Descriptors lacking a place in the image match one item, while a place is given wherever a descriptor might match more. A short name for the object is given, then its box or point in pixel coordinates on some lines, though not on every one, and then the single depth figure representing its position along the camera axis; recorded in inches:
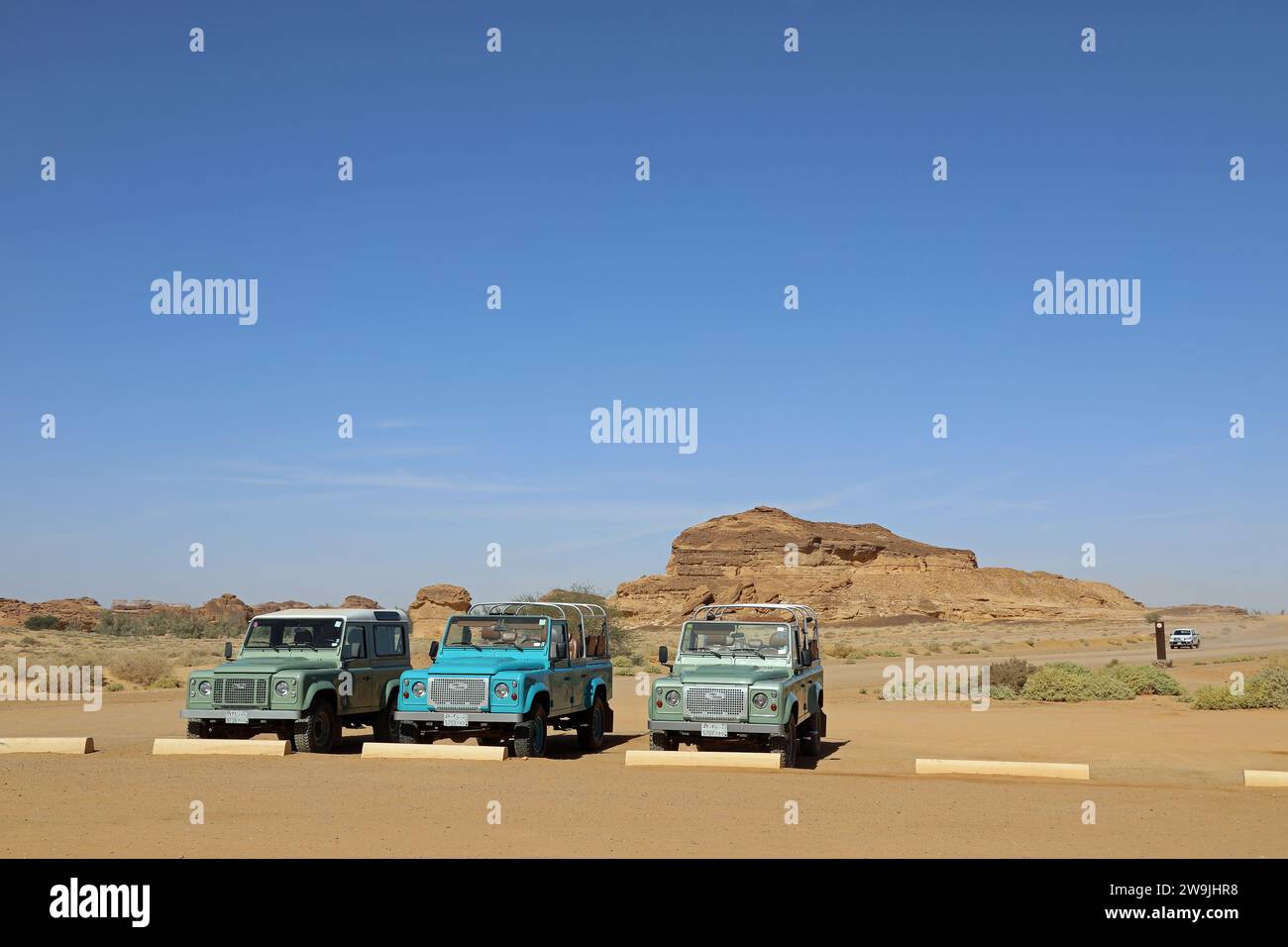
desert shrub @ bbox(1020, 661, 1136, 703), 1110.4
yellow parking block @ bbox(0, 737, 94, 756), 660.7
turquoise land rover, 629.9
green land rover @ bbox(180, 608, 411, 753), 652.1
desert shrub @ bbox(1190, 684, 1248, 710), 986.1
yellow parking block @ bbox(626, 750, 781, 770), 580.4
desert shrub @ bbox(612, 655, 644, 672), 1754.3
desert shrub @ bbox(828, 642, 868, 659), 2386.8
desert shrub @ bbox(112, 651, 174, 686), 1461.6
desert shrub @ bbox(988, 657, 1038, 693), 1289.0
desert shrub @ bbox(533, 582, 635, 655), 2274.9
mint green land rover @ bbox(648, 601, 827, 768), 597.9
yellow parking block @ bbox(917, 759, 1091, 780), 577.9
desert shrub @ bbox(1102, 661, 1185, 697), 1146.7
